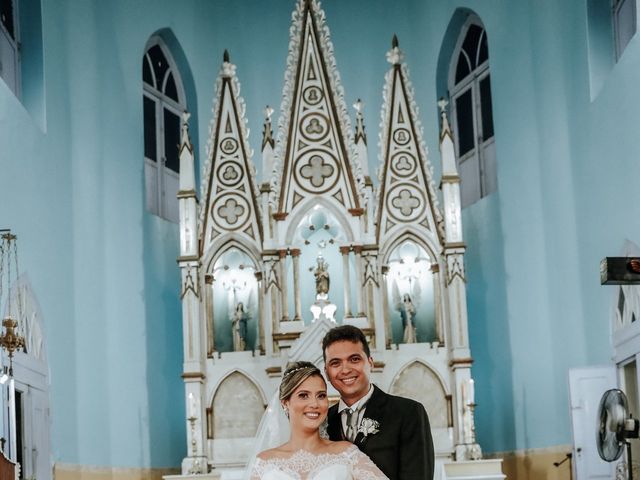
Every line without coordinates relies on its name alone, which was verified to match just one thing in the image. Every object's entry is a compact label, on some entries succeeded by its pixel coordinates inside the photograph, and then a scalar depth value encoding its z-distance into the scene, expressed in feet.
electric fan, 31.96
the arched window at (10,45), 39.52
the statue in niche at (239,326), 44.06
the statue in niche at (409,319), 43.73
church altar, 43.24
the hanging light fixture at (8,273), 33.53
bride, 16.02
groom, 16.25
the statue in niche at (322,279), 42.93
